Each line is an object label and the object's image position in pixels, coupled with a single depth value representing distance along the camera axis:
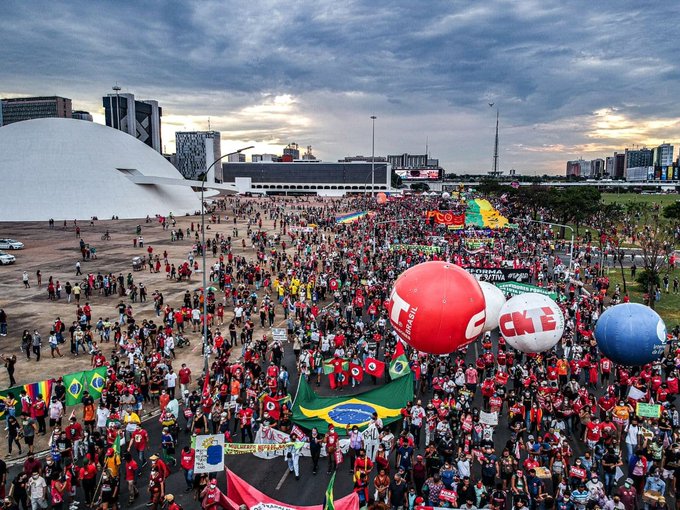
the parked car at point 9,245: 48.06
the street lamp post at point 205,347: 18.17
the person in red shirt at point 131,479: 11.52
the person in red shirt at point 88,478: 11.45
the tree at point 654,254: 30.69
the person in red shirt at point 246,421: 13.92
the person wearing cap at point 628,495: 9.88
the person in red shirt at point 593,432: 12.52
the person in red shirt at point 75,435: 12.62
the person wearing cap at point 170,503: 9.55
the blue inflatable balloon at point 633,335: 15.29
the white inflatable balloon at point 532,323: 15.62
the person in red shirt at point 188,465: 11.73
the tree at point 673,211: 59.84
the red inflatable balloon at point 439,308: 12.12
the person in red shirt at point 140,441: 12.76
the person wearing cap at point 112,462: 11.41
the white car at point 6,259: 42.00
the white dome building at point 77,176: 74.44
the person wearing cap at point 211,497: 9.88
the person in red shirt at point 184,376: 16.81
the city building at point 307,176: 185.50
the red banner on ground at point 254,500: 9.56
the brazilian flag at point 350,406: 14.12
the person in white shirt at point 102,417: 13.98
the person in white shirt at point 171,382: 16.30
